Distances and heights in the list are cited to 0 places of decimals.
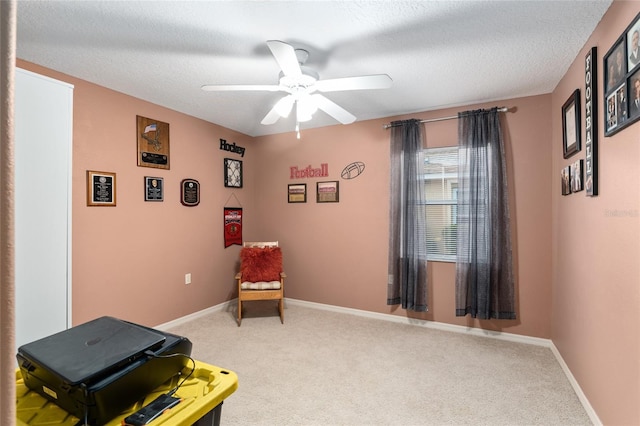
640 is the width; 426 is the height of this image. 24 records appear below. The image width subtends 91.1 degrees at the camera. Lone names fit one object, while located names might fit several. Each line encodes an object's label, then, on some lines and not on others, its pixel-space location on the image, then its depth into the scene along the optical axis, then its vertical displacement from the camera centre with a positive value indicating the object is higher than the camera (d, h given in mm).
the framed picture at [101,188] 2806 +232
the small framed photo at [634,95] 1453 +563
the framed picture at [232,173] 4234 +563
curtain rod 3123 +1044
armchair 3586 -735
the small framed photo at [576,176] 2227 +275
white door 1746 +51
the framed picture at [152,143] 3215 +754
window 3447 +148
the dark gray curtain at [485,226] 3127 -125
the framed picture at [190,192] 3658 +253
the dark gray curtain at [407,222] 3482 -92
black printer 757 -397
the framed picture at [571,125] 2285 +690
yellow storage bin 787 -517
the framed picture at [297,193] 4336 +291
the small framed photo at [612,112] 1683 +558
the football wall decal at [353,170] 3932 +552
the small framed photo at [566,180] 2481 +277
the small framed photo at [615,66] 1608 +796
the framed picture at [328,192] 4098 +289
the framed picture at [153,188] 3275 +269
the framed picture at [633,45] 1464 +808
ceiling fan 1824 +871
